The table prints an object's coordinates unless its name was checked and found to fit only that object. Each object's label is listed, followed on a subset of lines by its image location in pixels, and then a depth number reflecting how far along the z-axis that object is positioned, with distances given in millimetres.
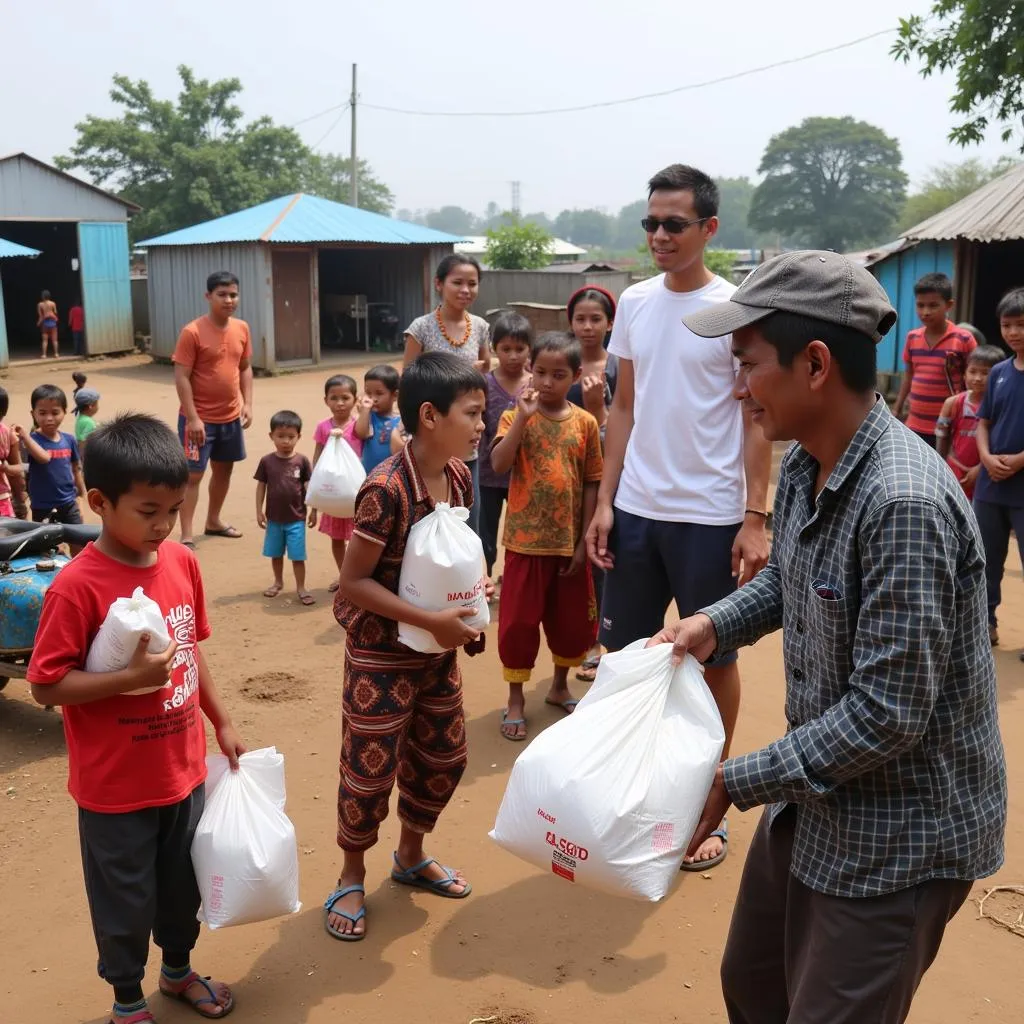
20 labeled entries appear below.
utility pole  34031
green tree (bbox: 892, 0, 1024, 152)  10664
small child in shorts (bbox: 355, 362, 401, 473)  6180
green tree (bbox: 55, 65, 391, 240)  35062
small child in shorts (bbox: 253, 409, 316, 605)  6477
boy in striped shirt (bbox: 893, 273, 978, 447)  7379
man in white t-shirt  3543
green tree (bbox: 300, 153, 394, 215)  74950
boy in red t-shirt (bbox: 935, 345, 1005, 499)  6445
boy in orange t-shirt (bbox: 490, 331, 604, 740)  4617
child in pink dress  6273
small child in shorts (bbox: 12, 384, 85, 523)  6586
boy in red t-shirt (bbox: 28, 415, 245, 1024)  2471
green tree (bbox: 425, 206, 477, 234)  172888
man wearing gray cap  1742
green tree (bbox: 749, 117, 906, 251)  78500
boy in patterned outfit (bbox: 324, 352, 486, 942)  3025
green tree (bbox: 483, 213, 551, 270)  28453
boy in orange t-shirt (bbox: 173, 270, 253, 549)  7500
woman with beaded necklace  5516
